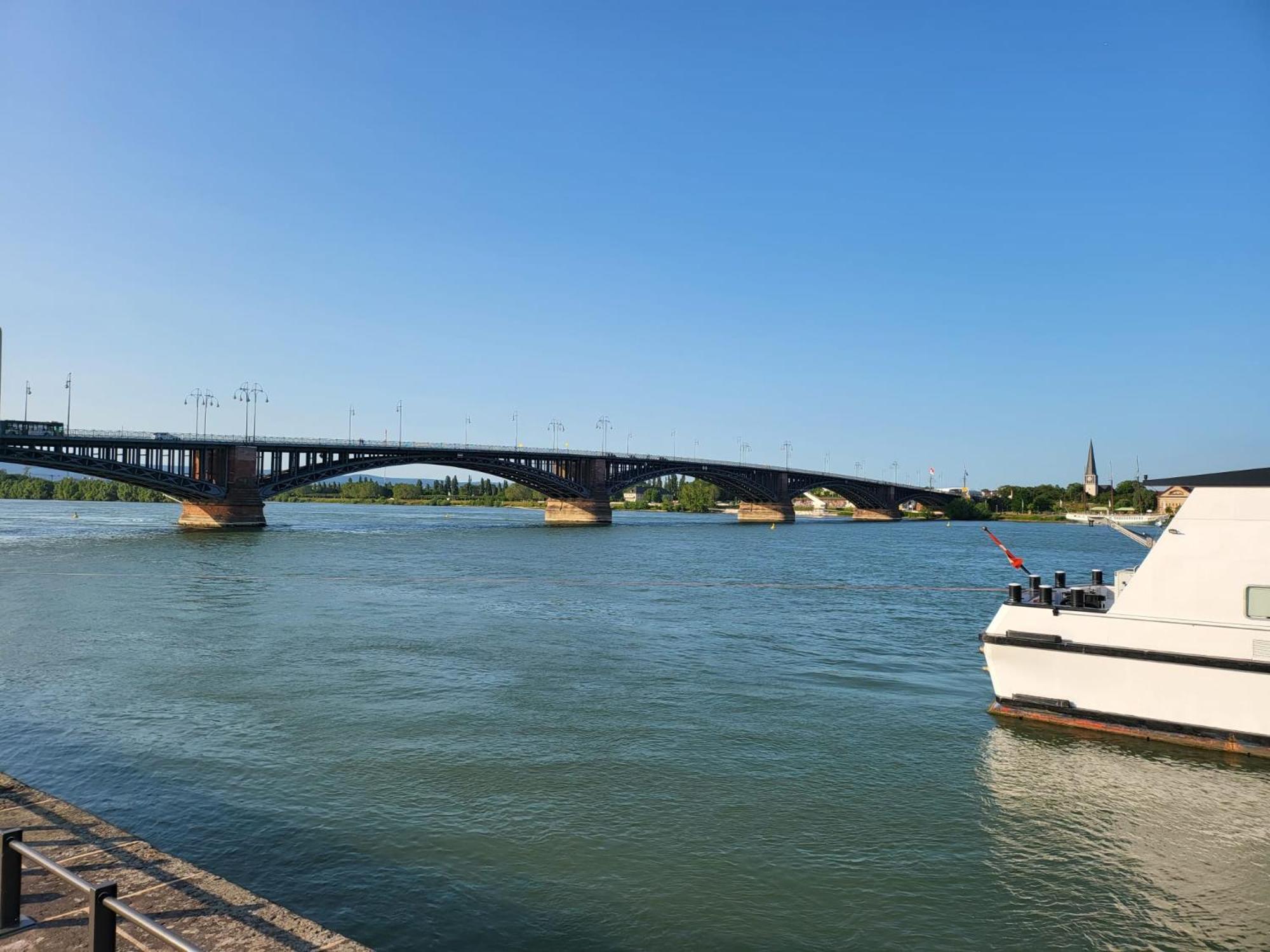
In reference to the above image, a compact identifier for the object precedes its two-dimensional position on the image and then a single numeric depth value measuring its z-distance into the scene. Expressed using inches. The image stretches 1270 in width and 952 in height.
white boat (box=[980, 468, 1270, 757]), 602.2
